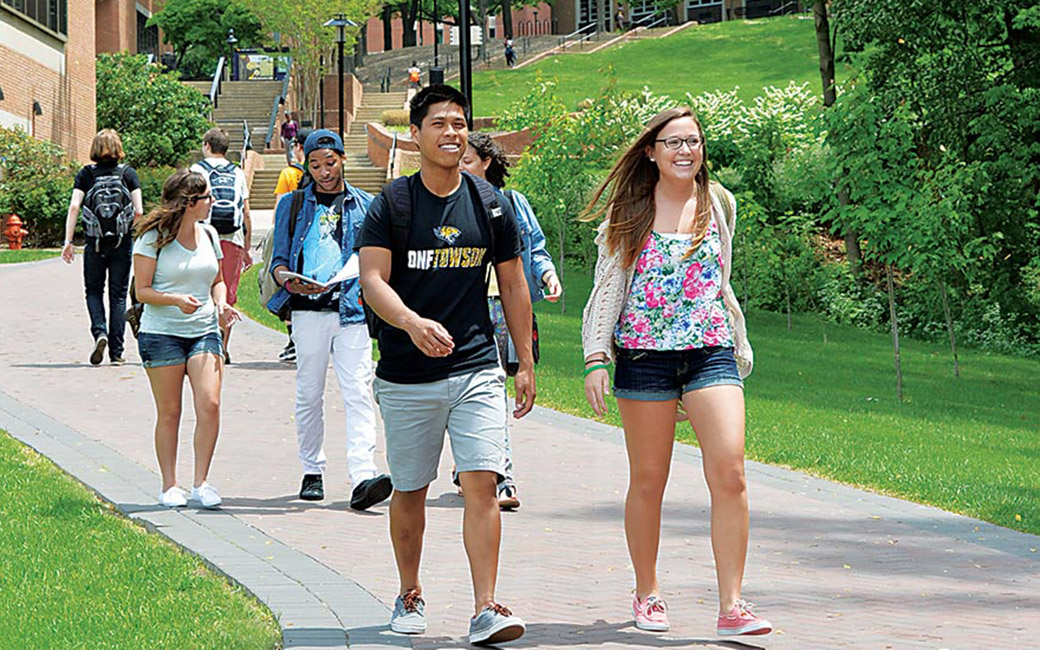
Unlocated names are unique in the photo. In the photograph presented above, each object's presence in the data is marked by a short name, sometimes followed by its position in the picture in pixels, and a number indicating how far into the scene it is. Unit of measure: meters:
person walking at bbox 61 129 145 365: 13.40
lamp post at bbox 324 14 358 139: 37.81
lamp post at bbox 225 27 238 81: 66.08
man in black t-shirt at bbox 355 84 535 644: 5.48
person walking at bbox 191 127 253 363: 13.36
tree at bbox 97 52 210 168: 47.31
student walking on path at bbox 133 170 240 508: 7.98
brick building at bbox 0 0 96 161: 37.25
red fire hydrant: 30.27
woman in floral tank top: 5.55
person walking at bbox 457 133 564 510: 7.67
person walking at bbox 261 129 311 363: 14.29
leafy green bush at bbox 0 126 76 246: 31.98
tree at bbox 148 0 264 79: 67.50
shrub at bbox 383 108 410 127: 54.47
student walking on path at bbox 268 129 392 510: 8.09
